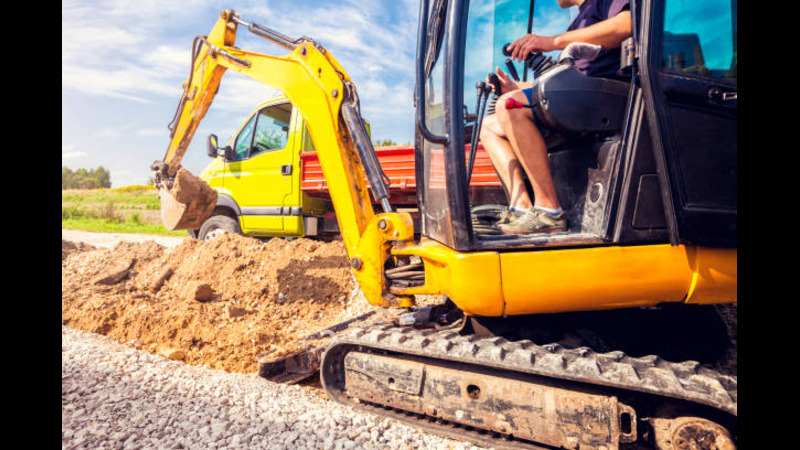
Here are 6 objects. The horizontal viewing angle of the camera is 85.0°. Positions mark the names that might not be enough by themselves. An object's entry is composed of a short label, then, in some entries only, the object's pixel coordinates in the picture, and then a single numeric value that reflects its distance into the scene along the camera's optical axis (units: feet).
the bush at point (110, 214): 69.64
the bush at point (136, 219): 64.82
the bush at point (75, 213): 75.46
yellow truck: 20.38
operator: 7.05
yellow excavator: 6.39
